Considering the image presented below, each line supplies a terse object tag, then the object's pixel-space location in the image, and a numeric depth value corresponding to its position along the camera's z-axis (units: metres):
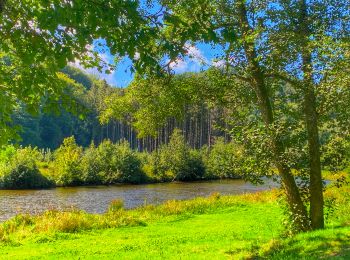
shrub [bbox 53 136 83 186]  63.25
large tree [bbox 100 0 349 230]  10.87
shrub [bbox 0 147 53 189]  57.94
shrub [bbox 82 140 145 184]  66.31
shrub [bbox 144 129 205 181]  74.94
